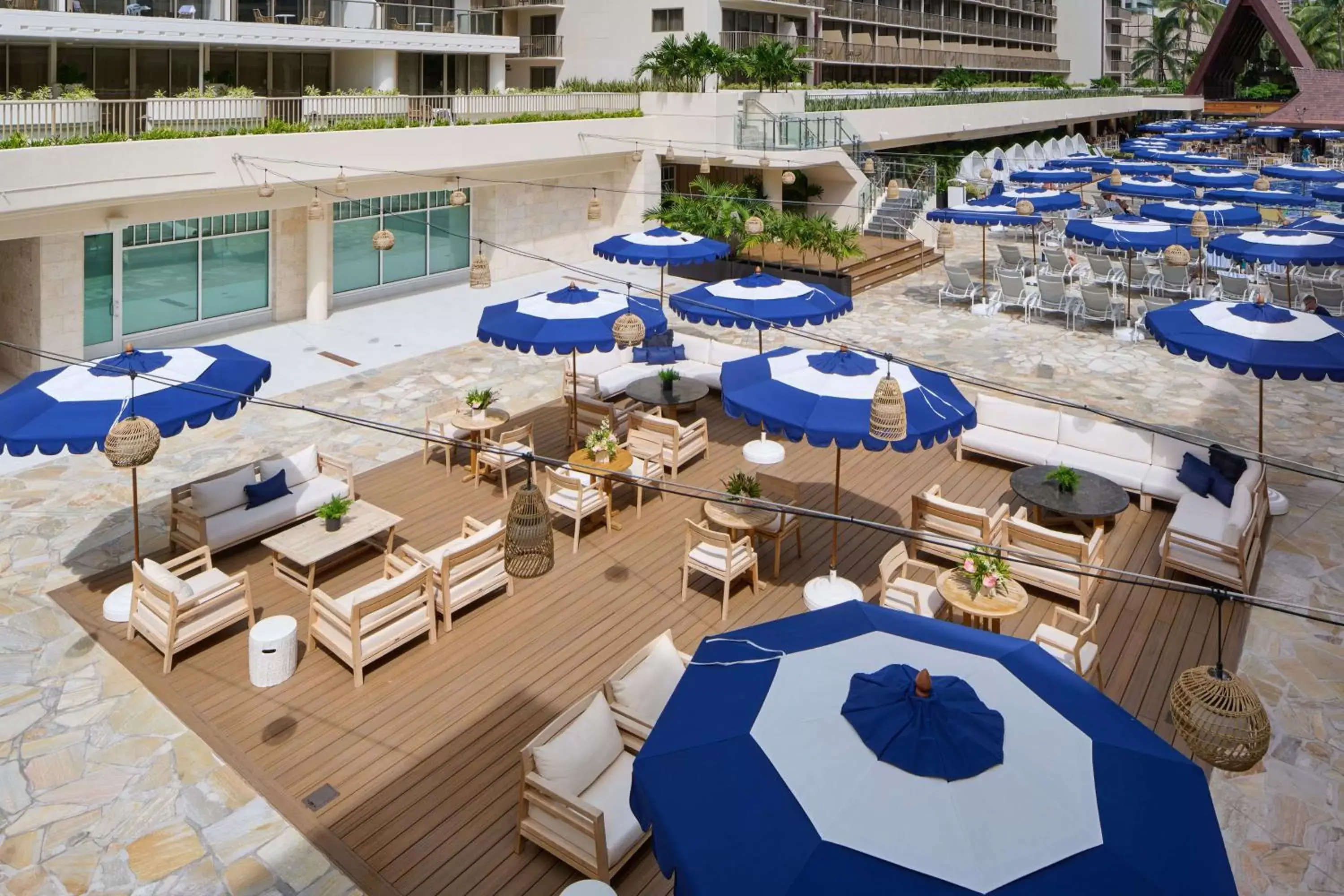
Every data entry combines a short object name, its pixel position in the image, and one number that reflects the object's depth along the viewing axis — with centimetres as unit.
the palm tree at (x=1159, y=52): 8044
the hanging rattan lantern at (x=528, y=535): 677
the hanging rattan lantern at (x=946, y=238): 2150
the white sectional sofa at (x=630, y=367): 1564
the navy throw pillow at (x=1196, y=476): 1162
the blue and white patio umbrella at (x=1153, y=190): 2591
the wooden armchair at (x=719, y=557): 985
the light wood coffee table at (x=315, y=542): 1009
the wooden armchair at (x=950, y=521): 1049
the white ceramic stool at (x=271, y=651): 862
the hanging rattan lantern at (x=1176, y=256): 1802
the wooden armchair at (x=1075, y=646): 830
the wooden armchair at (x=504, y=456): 1258
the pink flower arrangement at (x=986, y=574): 888
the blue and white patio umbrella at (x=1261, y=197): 2611
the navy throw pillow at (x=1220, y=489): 1127
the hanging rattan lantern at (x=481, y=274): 1458
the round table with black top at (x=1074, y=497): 1106
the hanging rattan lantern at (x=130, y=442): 812
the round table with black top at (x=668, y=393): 1457
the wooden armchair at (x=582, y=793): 638
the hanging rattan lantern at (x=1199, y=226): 1927
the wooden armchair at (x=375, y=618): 866
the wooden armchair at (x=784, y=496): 1083
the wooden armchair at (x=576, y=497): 1124
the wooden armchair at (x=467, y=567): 946
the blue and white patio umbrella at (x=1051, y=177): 2981
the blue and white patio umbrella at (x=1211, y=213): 2181
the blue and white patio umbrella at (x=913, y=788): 405
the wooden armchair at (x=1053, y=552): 980
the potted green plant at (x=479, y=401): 1335
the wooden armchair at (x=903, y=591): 927
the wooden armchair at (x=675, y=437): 1311
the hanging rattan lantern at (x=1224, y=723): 474
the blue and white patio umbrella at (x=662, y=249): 1648
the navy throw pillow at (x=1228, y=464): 1149
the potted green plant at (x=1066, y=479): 1149
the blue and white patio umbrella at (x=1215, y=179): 2880
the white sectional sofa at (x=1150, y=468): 1019
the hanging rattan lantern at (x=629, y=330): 1096
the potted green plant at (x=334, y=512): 1038
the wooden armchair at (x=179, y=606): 890
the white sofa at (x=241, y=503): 1083
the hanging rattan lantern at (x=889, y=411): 805
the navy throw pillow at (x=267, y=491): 1120
